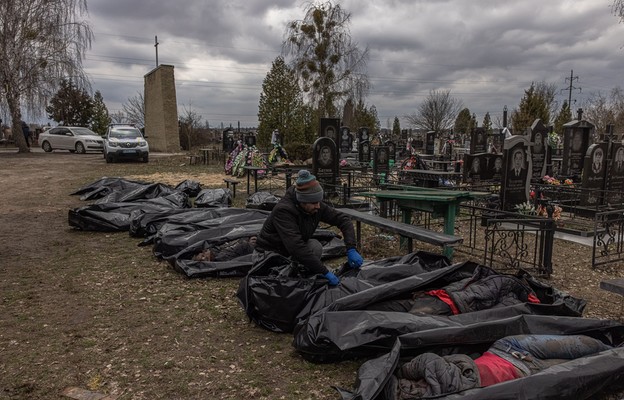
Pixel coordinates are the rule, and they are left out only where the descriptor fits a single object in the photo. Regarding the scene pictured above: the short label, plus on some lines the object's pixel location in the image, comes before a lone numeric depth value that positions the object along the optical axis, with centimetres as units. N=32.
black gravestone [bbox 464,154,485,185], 1284
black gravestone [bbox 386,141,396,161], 2052
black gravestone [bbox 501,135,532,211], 934
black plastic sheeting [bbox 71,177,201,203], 1013
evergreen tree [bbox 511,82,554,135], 3762
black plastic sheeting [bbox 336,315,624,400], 267
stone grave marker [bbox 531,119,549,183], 1331
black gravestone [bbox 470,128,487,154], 2018
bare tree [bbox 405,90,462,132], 5184
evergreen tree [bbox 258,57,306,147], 2733
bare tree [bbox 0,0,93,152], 2322
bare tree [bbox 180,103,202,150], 3522
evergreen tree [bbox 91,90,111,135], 4416
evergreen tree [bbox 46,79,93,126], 4242
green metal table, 649
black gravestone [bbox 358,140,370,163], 2115
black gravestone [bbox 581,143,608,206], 1077
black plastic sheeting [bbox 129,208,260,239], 748
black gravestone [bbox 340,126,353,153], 2481
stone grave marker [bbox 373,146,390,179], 1555
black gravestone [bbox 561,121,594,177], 1445
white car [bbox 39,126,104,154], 2711
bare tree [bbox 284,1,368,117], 2706
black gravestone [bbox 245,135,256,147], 2149
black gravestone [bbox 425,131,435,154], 2603
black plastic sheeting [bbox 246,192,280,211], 951
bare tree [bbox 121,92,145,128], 4496
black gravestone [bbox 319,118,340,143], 1464
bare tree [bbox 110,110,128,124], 4714
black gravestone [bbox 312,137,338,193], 1170
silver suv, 2091
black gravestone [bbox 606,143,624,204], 1115
